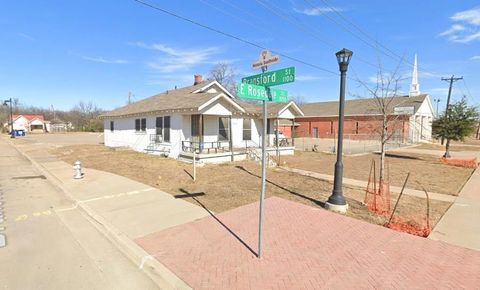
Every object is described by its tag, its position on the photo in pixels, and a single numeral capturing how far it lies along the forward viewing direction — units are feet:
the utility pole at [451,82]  91.17
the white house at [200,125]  52.70
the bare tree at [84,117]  226.79
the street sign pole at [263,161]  13.57
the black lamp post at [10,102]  151.84
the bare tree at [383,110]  31.60
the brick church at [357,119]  123.34
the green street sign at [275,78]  13.26
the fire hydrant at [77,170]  36.14
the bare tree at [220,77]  157.69
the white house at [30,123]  248.73
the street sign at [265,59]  13.74
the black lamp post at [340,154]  23.47
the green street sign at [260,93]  13.21
